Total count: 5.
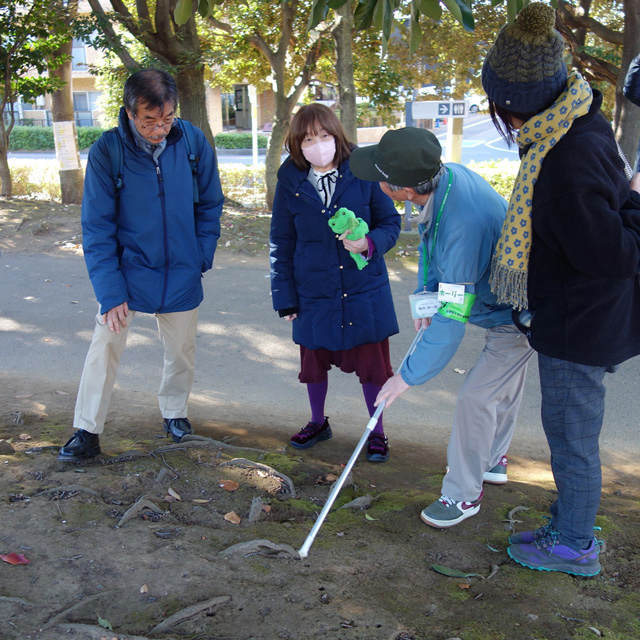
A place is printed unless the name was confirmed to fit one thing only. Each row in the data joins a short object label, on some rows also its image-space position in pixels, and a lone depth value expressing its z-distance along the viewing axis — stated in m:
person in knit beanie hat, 2.29
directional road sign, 9.44
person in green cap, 2.75
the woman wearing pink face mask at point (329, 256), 3.64
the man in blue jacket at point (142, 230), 3.53
